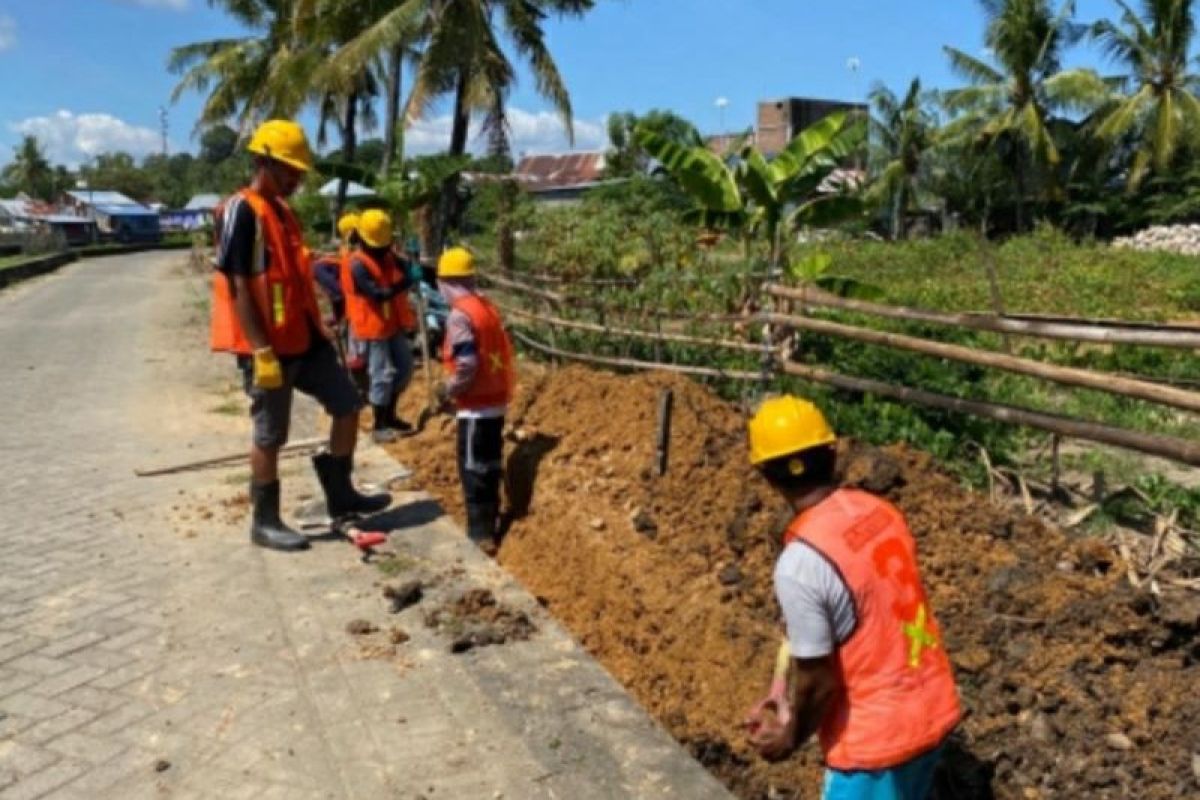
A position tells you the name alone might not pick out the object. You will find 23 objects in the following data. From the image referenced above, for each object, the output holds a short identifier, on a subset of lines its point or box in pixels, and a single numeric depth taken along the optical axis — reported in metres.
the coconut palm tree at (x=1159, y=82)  32.56
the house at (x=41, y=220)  65.56
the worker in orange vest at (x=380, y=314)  7.91
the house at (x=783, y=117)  54.22
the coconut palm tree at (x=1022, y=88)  33.47
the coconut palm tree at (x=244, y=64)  28.75
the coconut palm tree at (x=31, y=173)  95.06
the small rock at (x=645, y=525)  5.79
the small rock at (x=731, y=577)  4.98
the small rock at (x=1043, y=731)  3.65
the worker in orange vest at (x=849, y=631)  2.41
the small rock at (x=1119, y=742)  3.52
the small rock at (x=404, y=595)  4.60
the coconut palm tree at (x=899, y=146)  38.62
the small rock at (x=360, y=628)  4.35
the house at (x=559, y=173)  57.34
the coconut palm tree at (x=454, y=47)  18.06
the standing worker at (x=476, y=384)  5.83
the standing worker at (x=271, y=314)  4.94
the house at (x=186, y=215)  82.25
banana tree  9.85
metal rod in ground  6.12
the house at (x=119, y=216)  74.69
